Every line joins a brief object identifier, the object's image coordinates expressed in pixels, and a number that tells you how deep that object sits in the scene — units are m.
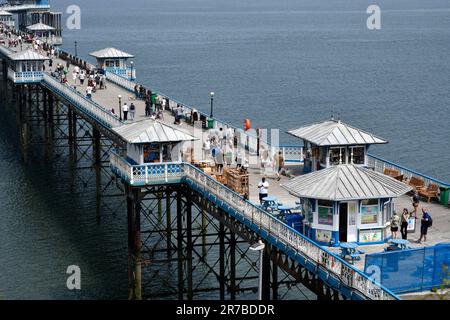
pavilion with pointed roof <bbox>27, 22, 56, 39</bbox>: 133.00
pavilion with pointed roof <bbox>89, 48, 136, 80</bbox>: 85.88
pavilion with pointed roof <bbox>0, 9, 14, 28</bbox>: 148.75
